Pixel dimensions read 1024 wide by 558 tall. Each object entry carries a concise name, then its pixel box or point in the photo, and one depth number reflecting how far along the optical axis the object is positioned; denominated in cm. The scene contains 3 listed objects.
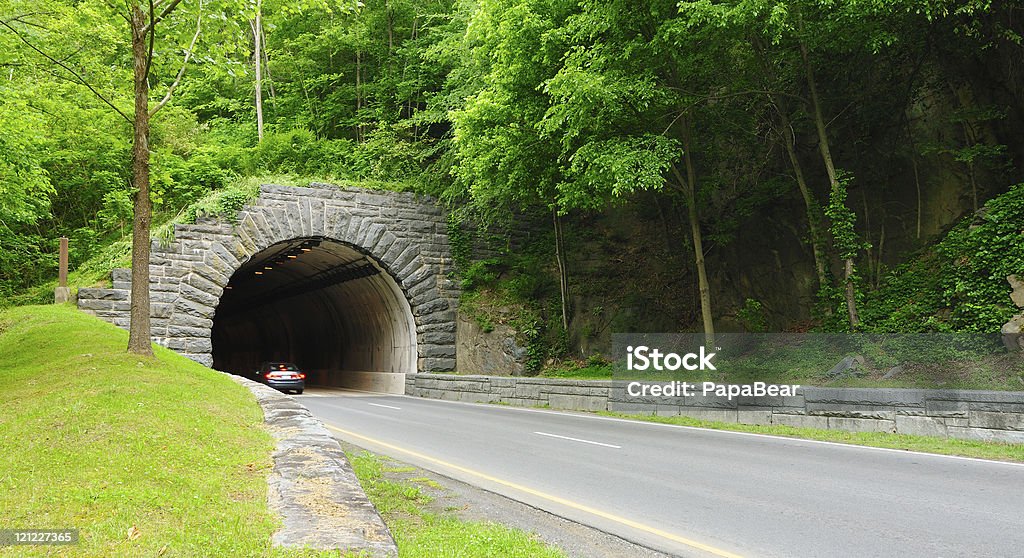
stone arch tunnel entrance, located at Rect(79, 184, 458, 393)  2305
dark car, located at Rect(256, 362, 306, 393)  2619
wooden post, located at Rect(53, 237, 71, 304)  2167
